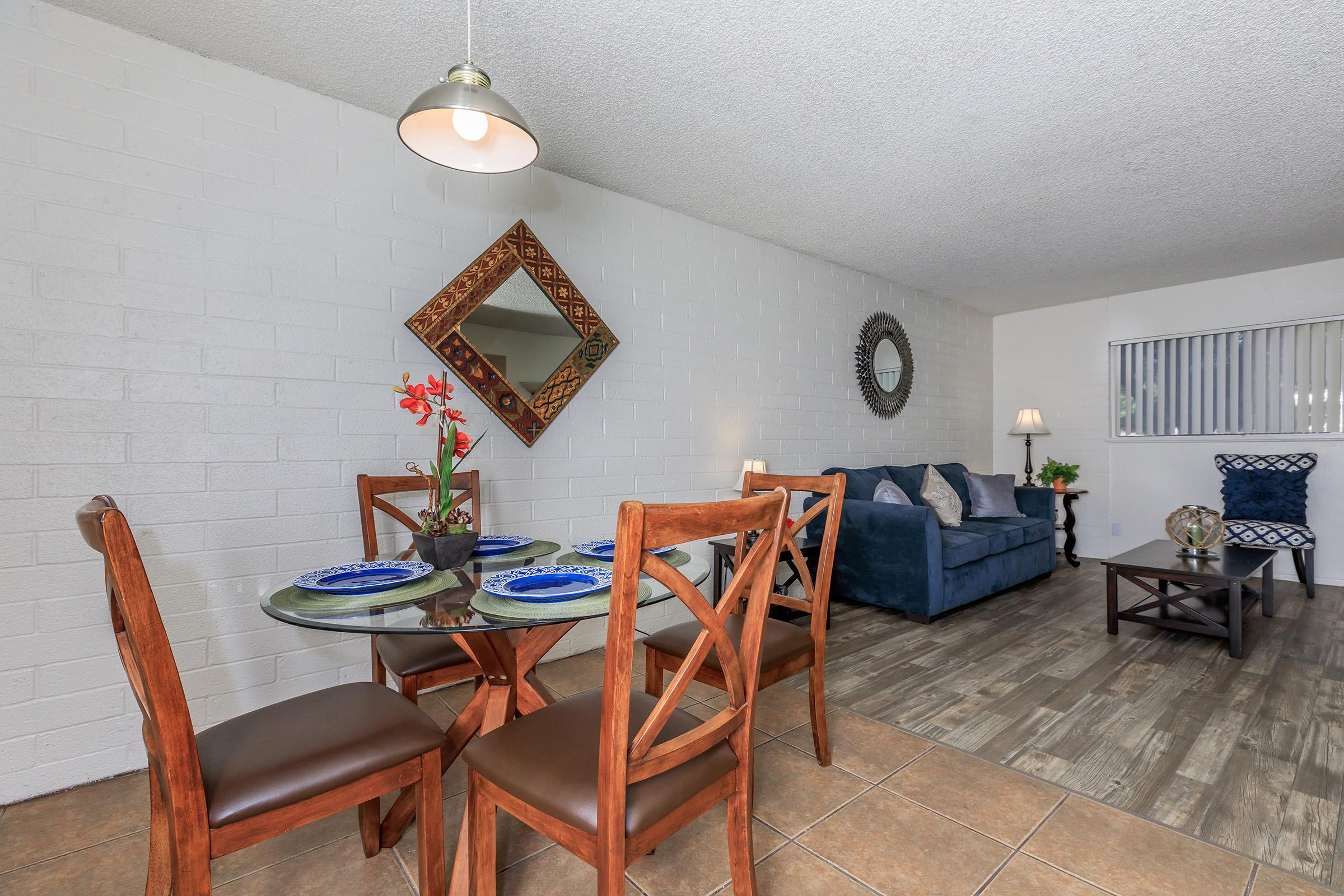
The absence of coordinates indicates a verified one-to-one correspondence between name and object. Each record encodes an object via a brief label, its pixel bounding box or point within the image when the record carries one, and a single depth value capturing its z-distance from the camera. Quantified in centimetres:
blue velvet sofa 367
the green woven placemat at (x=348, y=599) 137
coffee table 307
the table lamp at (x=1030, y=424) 572
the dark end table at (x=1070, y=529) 545
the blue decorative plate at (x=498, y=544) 203
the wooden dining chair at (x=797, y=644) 192
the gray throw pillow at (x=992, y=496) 493
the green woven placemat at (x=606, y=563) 181
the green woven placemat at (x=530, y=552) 195
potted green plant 560
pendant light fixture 151
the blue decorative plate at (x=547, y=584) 140
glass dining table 124
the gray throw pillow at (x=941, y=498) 447
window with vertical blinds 475
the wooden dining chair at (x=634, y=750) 106
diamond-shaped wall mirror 280
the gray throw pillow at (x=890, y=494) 411
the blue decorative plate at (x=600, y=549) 188
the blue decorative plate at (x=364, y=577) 147
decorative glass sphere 348
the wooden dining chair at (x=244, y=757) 104
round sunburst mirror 502
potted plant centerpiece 167
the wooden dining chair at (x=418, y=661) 184
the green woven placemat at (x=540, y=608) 129
